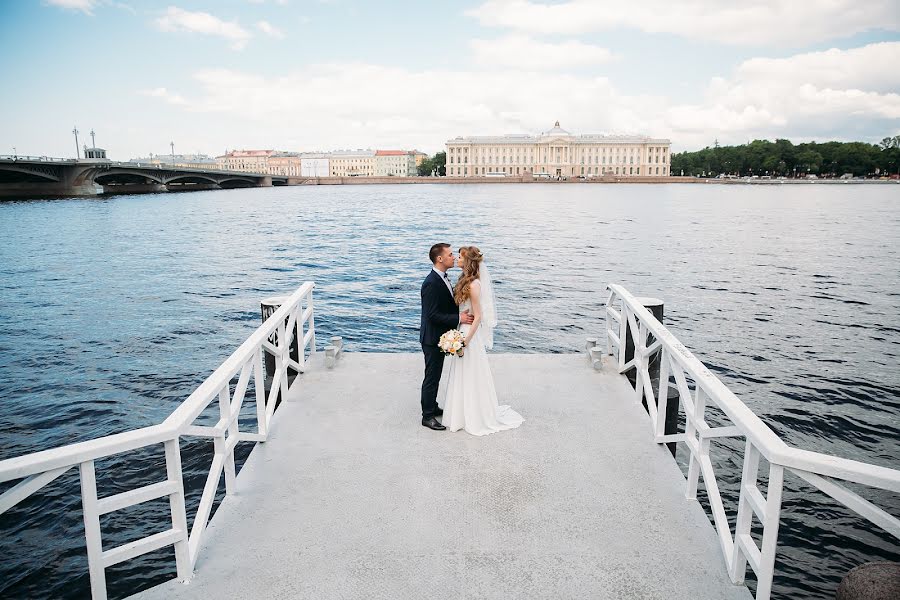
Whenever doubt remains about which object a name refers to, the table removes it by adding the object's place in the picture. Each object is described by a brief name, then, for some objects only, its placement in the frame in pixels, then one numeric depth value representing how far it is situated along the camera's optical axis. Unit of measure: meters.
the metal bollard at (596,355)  7.98
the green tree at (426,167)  193.12
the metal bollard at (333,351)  8.23
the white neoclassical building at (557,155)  175.12
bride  6.24
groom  6.26
